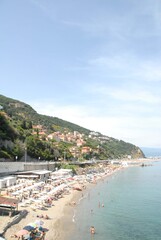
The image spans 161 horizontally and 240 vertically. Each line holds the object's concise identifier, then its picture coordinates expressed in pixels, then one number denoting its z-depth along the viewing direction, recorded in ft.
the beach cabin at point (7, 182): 96.30
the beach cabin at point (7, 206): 65.89
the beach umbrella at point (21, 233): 53.20
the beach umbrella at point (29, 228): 56.55
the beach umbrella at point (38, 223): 60.56
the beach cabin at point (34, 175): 116.40
